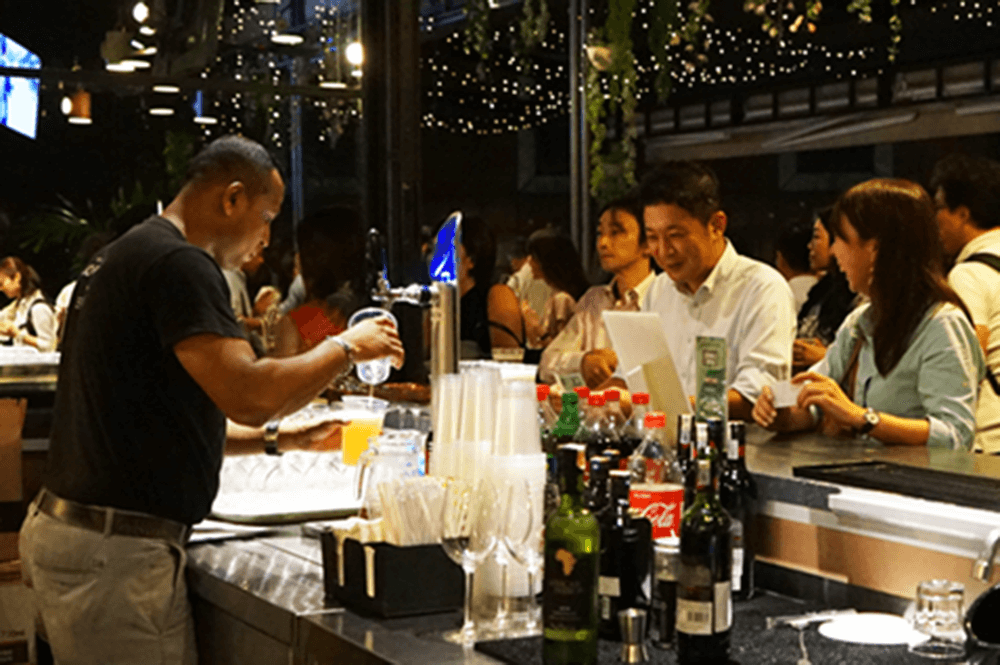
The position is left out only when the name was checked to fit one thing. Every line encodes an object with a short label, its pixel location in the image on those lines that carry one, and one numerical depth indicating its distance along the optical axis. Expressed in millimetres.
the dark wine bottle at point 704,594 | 1797
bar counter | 1974
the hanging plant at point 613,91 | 5191
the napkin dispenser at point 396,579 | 2117
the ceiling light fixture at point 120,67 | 5488
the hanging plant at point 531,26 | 5590
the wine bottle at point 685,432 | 2107
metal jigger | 1819
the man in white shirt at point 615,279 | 4859
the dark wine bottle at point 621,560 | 1924
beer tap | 2684
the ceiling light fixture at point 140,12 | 5520
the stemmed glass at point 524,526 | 1921
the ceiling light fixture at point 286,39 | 5805
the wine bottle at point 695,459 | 2020
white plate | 1943
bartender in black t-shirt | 2582
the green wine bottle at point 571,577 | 1773
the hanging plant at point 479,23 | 5691
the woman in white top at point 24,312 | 5348
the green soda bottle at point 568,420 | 2379
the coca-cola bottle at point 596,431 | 2404
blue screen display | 5312
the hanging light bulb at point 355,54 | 5574
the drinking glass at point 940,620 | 1874
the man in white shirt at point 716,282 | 3660
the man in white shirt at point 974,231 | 3771
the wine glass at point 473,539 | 1924
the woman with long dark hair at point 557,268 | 6043
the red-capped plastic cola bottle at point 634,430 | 2424
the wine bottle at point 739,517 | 2223
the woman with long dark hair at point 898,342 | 3004
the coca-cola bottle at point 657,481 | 2154
